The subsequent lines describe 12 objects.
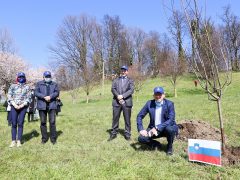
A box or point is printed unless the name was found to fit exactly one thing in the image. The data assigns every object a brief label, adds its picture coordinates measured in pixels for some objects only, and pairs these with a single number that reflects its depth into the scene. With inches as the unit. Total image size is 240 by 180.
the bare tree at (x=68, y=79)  1830.7
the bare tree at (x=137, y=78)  1629.2
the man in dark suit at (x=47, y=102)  332.8
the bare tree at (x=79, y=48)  2366.4
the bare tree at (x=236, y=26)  2206.4
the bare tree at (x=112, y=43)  2586.1
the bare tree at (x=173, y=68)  1520.7
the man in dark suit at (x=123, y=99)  339.3
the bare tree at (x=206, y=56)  228.2
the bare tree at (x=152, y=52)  2726.1
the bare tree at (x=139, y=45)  2758.4
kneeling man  262.2
